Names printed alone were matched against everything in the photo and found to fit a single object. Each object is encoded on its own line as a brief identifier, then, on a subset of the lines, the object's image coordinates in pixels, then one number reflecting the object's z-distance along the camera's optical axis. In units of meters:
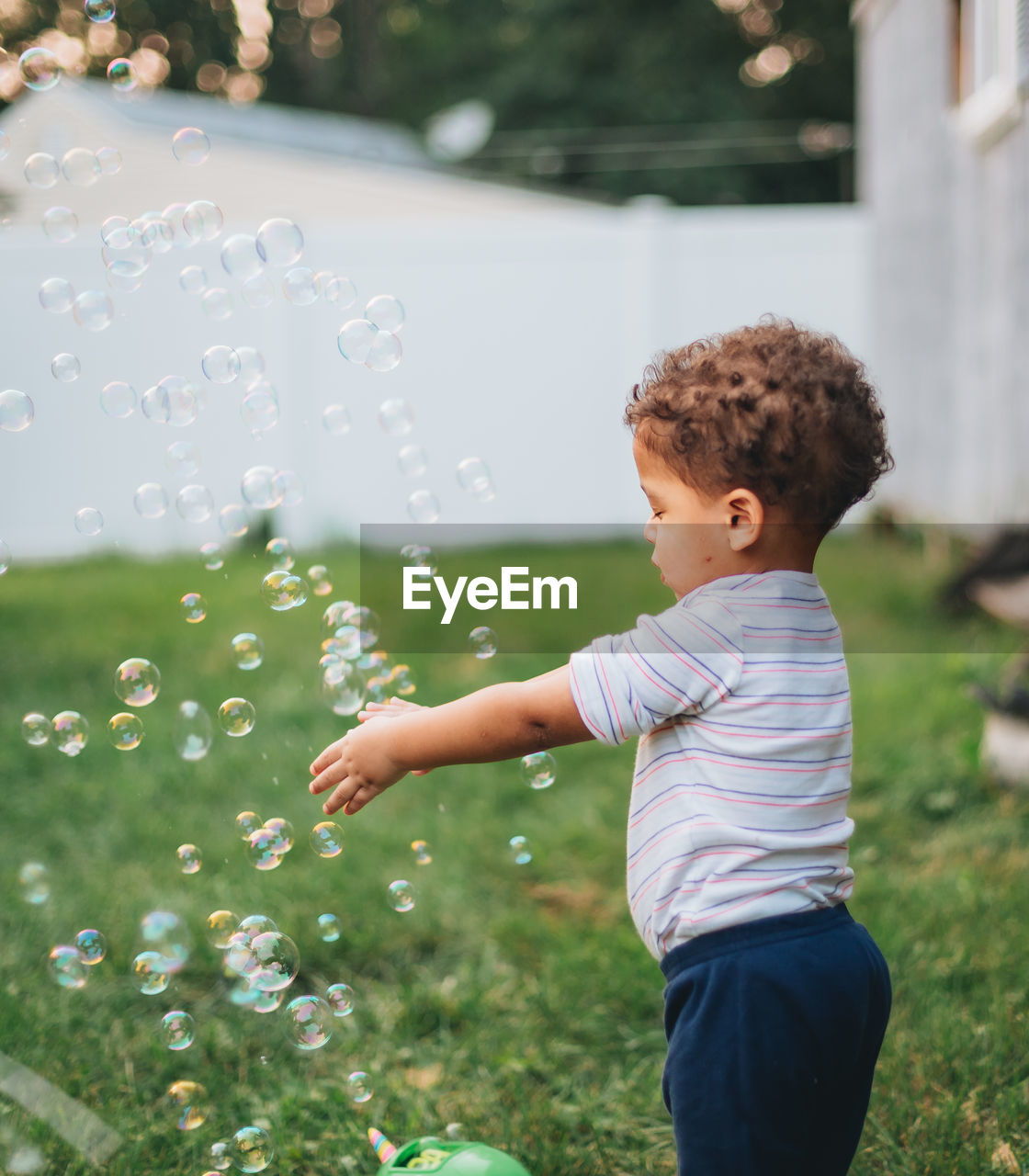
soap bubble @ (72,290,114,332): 2.29
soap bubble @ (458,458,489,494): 2.30
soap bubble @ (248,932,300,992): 1.80
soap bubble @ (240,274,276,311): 2.15
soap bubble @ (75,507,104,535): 2.13
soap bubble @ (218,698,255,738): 2.00
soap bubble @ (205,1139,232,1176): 1.81
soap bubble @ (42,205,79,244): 2.37
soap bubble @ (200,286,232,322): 2.17
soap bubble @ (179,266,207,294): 2.27
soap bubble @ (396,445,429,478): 2.32
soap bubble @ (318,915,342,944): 1.96
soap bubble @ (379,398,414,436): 2.28
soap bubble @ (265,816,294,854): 1.87
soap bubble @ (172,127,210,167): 2.28
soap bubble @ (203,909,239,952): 1.92
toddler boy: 1.28
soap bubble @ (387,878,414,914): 1.95
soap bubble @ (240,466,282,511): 2.13
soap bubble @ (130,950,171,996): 1.96
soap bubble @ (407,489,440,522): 2.18
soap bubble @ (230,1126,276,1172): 1.74
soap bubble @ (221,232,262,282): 2.21
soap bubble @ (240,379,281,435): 2.11
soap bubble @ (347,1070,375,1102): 1.87
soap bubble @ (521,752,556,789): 1.90
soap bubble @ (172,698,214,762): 2.23
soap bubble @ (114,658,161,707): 2.03
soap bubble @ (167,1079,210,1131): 1.86
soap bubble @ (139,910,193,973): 2.08
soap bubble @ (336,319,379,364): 2.10
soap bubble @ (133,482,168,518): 2.24
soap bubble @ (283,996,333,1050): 1.82
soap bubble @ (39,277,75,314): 2.21
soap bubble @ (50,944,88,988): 2.01
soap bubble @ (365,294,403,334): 2.25
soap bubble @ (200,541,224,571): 2.19
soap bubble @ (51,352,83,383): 2.17
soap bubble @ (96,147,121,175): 2.18
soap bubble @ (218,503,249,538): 2.18
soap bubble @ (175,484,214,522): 2.19
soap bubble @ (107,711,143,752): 1.98
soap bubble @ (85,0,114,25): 2.26
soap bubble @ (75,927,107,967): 2.04
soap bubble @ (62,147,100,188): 2.28
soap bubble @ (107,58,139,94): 2.31
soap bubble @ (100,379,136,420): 2.16
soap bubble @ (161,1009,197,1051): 1.86
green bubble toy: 1.52
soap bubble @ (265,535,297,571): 2.15
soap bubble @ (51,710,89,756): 2.07
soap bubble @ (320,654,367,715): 2.05
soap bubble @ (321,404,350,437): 2.29
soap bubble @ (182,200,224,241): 2.11
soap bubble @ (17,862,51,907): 2.31
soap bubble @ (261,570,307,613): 1.95
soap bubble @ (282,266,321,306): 2.18
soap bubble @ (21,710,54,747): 2.09
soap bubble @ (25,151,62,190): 2.33
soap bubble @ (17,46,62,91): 2.32
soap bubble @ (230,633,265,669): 2.15
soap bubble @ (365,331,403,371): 2.13
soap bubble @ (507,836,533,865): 1.98
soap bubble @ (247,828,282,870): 1.86
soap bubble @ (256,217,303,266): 2.20
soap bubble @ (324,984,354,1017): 1.88
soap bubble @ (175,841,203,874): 1.95
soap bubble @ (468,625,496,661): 2.08
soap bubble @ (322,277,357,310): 2.04
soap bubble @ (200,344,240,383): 2.05
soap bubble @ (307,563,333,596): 2.26
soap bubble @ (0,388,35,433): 2.10
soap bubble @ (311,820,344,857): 1.87
